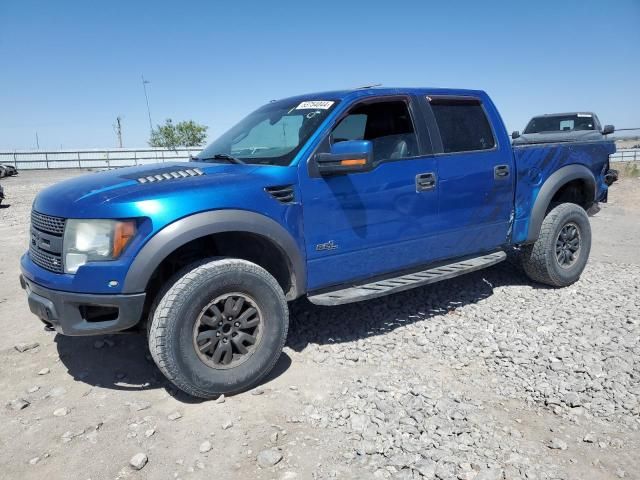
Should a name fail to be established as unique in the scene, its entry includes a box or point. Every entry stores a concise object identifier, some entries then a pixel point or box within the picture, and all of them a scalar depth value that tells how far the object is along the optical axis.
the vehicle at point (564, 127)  11.34
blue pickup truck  2.78
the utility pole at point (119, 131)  46.84
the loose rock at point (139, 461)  2.40
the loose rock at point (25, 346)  3.78
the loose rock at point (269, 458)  2.42
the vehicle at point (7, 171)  19.17
